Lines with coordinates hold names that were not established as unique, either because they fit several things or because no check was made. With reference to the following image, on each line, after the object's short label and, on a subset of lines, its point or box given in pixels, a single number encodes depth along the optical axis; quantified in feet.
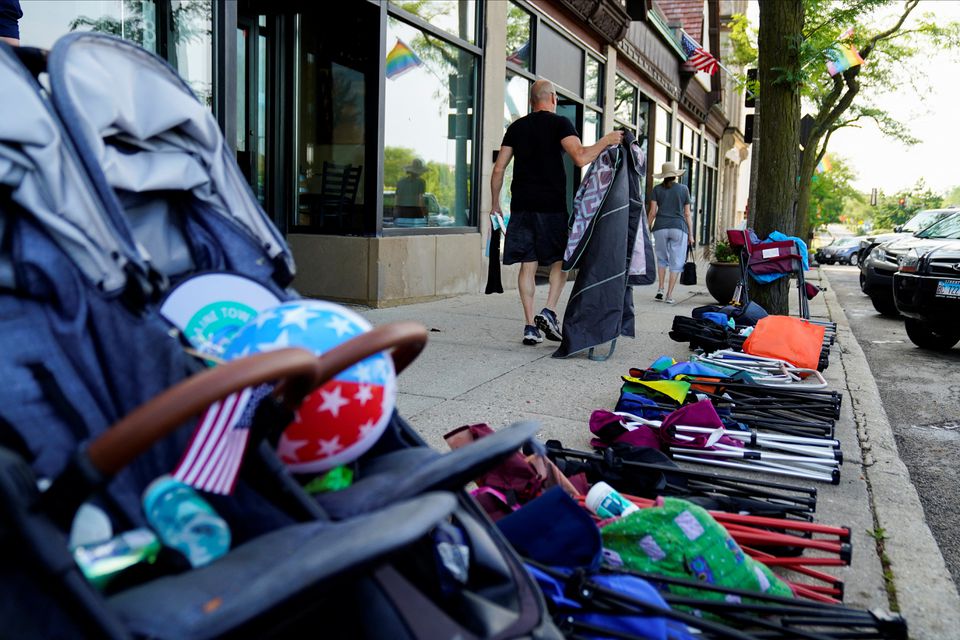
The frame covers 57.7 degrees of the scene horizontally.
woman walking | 38.06
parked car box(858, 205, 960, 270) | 50.99
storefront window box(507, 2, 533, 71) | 38.27
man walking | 22.34
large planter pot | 37.91
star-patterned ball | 6.02
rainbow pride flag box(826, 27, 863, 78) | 45.37
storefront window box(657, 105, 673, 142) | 69.41
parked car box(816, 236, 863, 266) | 133.18
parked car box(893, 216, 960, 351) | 27.40
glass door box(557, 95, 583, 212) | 45.88
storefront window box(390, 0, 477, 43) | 30.71
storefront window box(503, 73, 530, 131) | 38.83
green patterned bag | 8.14
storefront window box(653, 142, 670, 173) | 67.31
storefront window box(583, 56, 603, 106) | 48.88
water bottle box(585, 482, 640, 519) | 9.46
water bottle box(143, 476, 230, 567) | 5.26
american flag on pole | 60.95
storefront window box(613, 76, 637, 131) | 55.67
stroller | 4.42
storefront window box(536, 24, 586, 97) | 41.57
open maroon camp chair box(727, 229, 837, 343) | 27.91
